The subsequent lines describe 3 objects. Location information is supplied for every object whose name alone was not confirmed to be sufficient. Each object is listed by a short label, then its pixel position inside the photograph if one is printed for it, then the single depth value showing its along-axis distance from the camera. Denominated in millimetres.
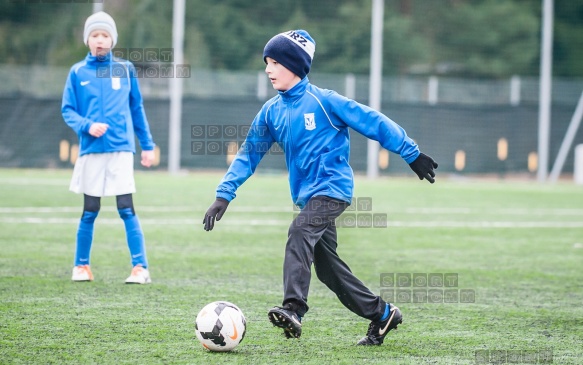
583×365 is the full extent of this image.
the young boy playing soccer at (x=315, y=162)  10000
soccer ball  9672
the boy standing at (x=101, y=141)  14531
